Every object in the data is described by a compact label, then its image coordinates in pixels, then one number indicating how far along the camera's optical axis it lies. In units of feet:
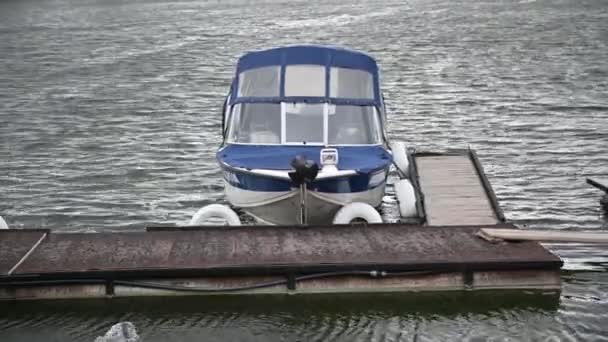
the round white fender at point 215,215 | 59.62
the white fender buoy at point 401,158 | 73.56
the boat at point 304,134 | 59.41
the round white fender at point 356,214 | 58.44
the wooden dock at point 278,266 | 48.24
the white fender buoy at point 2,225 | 58.13
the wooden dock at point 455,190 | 61.16
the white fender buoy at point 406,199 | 64.95
